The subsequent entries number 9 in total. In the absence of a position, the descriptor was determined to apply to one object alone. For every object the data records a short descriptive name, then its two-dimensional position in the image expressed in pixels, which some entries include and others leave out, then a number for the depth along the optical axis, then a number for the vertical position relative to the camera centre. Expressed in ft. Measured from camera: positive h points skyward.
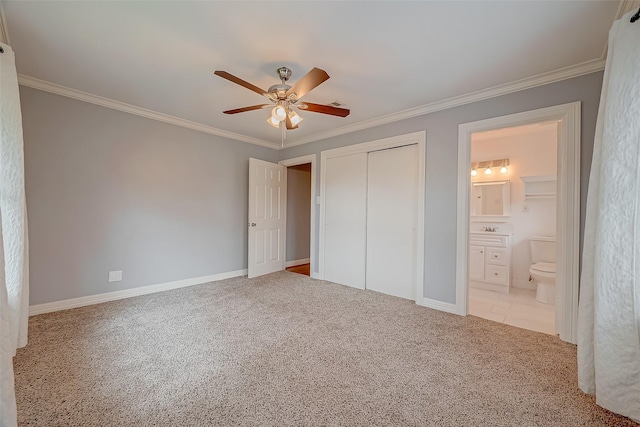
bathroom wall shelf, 12.06 +1.26
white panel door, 13.79 -0.42
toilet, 10.59 -2.37
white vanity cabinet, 12.42 -2.48
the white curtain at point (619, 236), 4.23 -0.39
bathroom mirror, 13.17 +0.72
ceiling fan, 6.18 +3.12
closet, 10.77 -0.44
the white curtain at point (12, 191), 5.38 +0.32
